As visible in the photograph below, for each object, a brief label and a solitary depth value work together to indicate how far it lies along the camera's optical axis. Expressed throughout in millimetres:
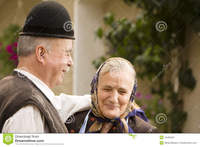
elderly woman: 2860
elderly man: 2738
